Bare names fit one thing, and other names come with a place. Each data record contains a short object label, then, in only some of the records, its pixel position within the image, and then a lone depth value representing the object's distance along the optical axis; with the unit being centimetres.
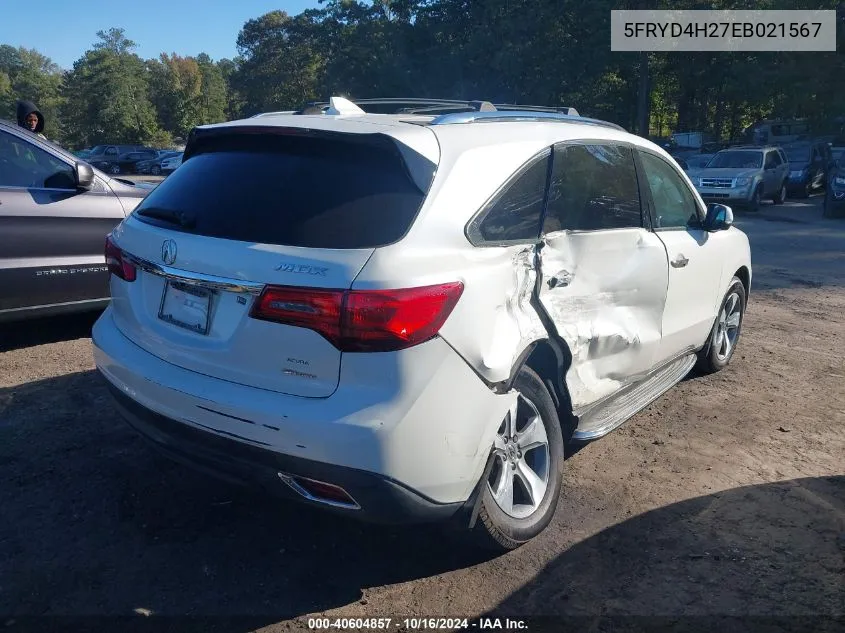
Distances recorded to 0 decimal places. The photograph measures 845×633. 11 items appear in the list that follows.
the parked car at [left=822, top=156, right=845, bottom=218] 1762
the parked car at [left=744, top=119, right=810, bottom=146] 3145
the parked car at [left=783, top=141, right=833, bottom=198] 2308
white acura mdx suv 254
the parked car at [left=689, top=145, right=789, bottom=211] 1934
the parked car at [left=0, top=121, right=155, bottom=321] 533
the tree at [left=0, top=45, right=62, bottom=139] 6788
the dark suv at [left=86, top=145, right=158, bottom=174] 3928
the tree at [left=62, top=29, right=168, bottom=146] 6053
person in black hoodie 852
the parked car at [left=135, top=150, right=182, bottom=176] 3966
